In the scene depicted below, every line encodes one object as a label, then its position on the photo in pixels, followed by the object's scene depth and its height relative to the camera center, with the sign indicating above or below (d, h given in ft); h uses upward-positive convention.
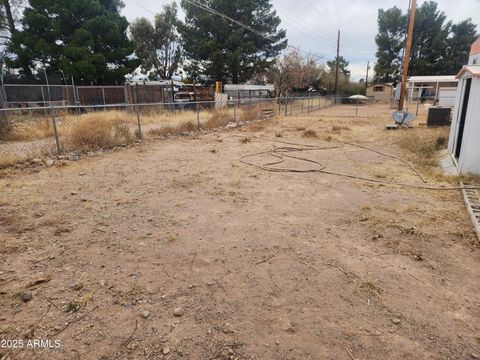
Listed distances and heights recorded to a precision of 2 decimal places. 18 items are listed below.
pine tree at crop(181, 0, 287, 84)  108.37 +21.29
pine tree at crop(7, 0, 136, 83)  79.92 +15.99
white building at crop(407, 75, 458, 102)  114.62 +4.75
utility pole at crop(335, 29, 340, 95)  143.54 +23.15
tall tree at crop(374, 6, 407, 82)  169.89 +29.55
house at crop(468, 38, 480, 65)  57.35 +7.74
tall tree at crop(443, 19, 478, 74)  162.30 +25.94
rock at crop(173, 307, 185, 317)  8.71 -5.90
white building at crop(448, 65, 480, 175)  20.95 -2.49
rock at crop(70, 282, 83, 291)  9.79 -5.77
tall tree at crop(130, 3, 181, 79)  131.13 +25.01
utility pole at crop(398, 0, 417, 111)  60.01 +6.82
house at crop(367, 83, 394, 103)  170.52 +2.62
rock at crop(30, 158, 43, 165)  25.46 -4.91
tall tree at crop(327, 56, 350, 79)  218.01 +23.59
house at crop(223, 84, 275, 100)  93.46 +2.16
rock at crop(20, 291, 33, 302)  9.23 -5.74
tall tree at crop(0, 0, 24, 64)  84.07 +22.41
